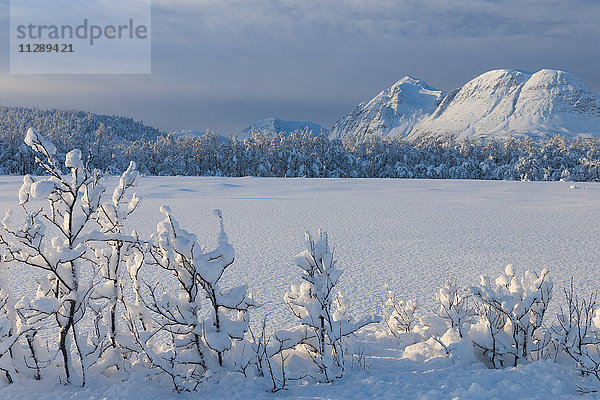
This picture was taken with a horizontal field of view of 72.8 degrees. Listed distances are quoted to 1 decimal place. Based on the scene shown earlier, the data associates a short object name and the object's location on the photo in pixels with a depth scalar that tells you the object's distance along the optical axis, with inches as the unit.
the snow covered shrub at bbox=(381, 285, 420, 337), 141.4
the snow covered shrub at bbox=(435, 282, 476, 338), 128.7
